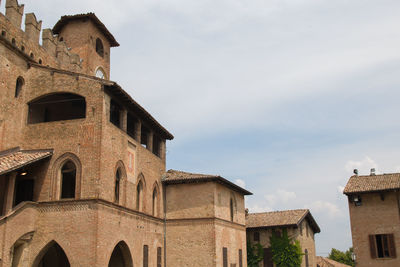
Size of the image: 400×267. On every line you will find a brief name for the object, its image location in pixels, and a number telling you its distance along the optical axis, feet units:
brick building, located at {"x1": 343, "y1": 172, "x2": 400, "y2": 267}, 89.04
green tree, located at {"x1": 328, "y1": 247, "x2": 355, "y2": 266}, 214.28
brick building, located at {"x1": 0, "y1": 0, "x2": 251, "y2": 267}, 56.39
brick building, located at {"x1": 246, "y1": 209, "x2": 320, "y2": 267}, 107.58
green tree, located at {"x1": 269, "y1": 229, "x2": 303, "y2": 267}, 104.94
